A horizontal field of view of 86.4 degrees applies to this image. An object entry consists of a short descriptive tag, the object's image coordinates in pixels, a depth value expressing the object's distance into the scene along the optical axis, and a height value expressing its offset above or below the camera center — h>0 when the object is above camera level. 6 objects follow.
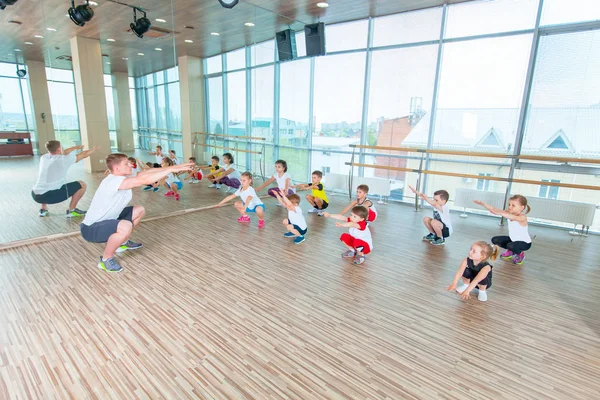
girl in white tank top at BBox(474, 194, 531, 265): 3.57 -1.07
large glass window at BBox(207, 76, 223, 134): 5.96 +0.44
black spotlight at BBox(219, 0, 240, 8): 5.01 +1.93
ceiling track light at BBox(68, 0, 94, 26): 4.28 +1.48
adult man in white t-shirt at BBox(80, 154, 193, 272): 3.11 -0.90
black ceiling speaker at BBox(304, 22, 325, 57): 6.55 +1.87
